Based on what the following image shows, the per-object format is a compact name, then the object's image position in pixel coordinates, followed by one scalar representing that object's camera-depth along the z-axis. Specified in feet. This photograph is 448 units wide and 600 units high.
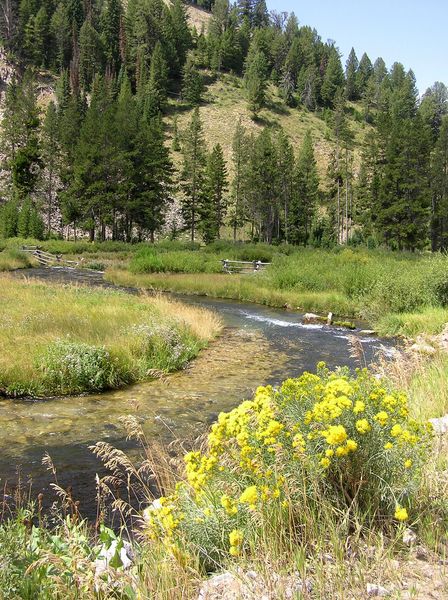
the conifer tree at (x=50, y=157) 203.72
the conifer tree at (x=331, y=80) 411.09
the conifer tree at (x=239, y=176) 220.84
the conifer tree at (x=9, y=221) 177.31
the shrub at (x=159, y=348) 39.91
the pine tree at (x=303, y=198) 228.63
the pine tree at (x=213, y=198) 202.18
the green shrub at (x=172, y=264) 115.75
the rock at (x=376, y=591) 9.62
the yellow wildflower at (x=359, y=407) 11.33
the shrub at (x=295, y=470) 11.23
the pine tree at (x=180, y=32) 386.93
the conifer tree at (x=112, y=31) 352.49
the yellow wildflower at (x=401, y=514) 10.16
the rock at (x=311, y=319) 66.39
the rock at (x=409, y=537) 11.58
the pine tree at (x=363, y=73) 449.06
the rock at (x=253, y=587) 9.45
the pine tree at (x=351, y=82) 435.94
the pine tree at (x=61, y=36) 327.88
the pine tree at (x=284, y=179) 215.72
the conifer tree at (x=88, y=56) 318.45
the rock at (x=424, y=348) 41.87
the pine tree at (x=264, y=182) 208.44
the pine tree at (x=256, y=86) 321.93
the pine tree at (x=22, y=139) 211.61
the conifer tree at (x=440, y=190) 198.12
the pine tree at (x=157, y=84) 289.74
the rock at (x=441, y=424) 17.95
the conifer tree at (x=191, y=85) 326.44
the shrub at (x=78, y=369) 34.04
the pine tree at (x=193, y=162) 200.03
